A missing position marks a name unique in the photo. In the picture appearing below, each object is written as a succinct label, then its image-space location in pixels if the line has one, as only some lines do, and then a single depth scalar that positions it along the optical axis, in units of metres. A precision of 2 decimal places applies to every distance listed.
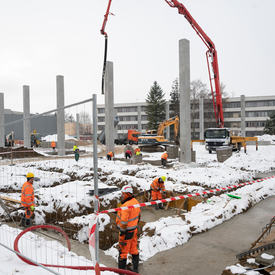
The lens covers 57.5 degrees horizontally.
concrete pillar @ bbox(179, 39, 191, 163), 16.45
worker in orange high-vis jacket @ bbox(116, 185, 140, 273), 4.30
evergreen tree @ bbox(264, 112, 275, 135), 50.00
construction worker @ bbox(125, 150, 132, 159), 20.20
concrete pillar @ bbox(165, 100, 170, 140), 64.19
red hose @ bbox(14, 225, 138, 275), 3.48
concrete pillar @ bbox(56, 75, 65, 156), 23.09
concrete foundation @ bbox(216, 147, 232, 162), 19.03
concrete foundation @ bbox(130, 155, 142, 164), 18.22
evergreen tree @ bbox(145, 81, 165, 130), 58.62
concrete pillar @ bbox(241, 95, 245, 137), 60.58
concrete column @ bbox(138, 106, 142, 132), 72.62
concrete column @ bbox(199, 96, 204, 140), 59.41
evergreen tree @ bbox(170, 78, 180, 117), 56.99
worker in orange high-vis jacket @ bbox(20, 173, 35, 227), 6.98
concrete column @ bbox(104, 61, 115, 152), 21.33
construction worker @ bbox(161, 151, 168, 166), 16.56
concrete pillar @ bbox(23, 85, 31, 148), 26.83
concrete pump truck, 19.45
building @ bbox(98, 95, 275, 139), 59.75
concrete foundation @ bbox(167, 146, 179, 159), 21.59
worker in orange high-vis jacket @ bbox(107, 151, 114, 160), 19.47
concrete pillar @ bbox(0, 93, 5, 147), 28.85
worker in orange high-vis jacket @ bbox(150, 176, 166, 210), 8.78
